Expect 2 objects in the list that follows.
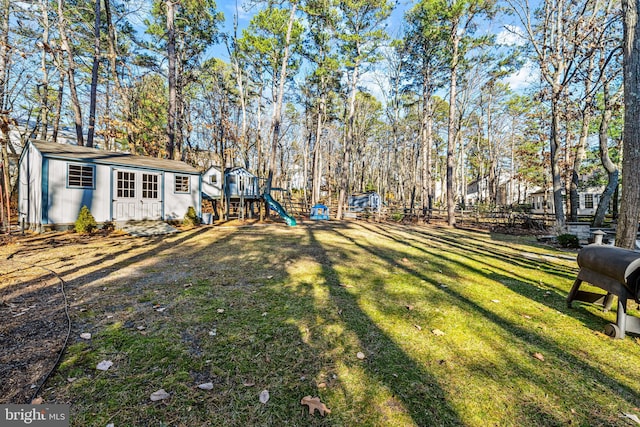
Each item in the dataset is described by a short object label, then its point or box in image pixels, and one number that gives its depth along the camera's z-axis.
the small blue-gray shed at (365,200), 31.70
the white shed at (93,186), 9.75
